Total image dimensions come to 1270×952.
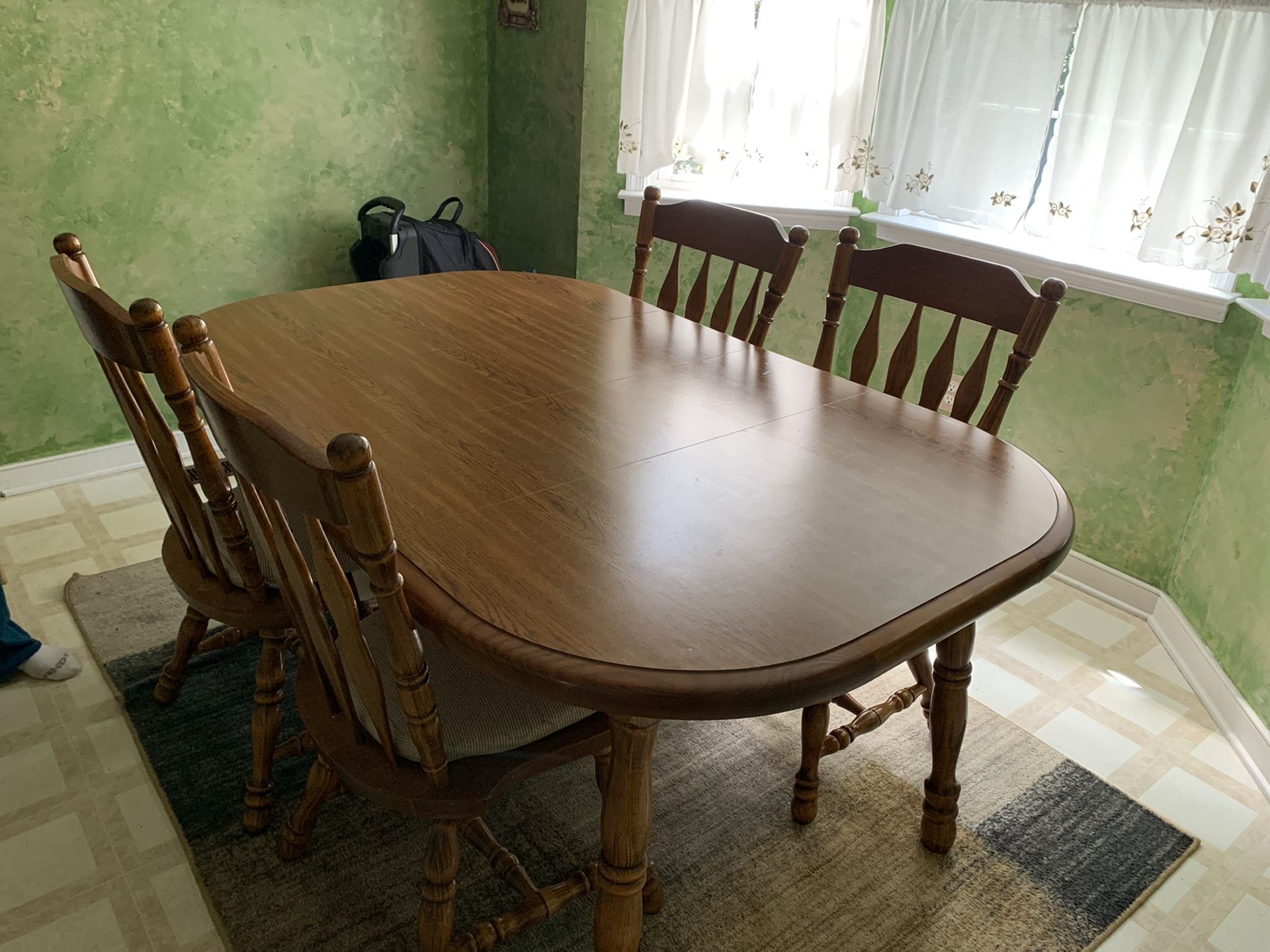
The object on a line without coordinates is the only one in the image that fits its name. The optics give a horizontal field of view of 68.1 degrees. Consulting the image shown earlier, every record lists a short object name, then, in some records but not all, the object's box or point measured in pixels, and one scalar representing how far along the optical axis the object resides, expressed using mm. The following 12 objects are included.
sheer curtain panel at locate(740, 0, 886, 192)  2863
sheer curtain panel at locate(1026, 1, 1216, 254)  2250
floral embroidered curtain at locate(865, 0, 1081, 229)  2531
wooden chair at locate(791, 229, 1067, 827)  1665
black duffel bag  2861
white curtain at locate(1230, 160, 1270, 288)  2139
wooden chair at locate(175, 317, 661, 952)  953
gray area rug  1568
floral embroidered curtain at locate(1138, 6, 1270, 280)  2109
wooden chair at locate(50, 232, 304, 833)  1276
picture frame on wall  2941
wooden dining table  1025
